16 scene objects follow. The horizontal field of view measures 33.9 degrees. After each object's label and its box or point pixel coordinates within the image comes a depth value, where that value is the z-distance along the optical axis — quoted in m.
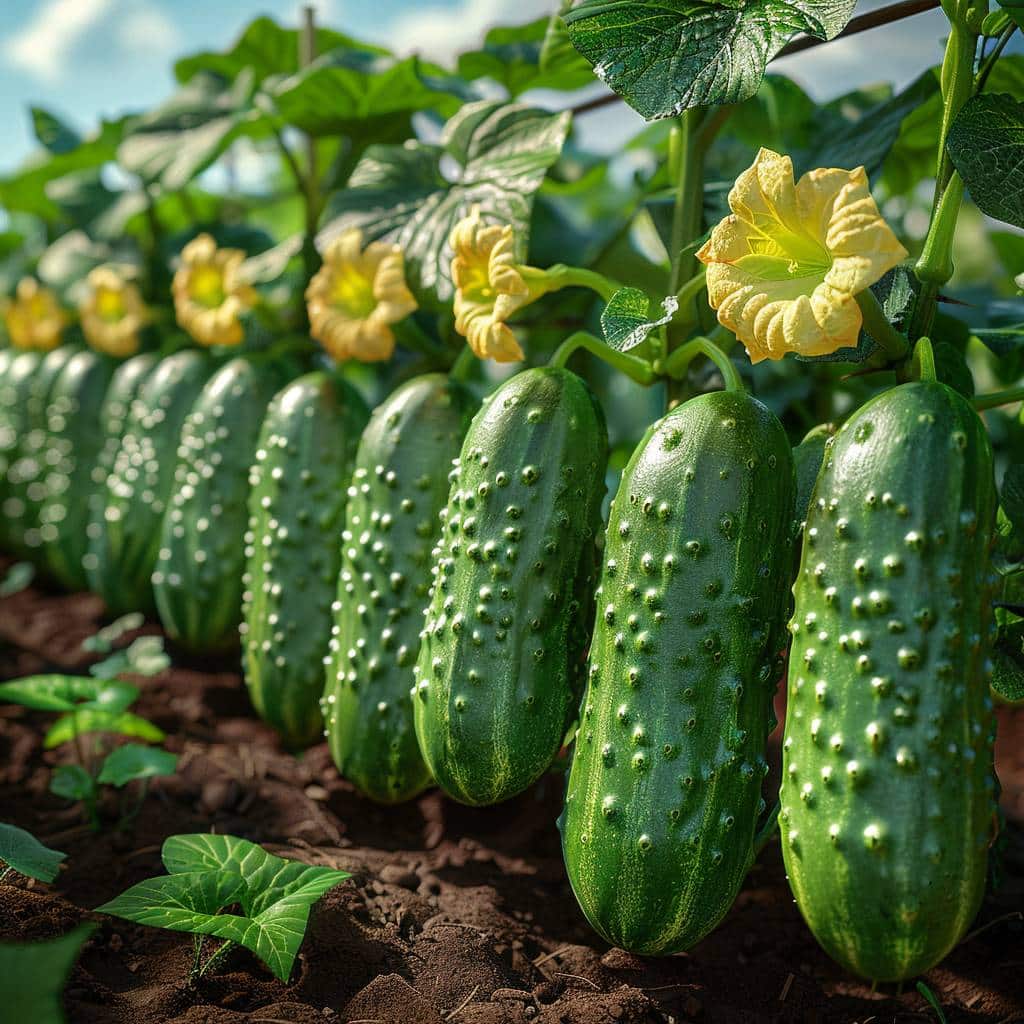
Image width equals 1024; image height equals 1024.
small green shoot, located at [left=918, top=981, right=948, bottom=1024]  0.39
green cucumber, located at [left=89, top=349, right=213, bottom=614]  0.62
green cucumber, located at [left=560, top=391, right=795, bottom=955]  0.38
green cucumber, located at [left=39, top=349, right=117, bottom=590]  0.70
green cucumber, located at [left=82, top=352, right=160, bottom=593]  0.67
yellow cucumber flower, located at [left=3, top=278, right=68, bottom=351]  0.79
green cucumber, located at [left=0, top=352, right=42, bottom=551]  0.78
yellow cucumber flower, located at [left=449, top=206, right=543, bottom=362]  0.42
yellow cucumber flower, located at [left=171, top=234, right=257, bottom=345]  0.56
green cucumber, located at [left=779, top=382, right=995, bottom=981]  0.36
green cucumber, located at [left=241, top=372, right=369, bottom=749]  0.51
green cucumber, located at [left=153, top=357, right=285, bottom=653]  0.57
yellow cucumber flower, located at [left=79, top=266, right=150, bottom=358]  0.69
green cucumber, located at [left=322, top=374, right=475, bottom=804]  0.46
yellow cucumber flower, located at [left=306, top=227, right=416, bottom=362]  0.48
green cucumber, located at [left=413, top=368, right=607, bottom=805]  0.41
